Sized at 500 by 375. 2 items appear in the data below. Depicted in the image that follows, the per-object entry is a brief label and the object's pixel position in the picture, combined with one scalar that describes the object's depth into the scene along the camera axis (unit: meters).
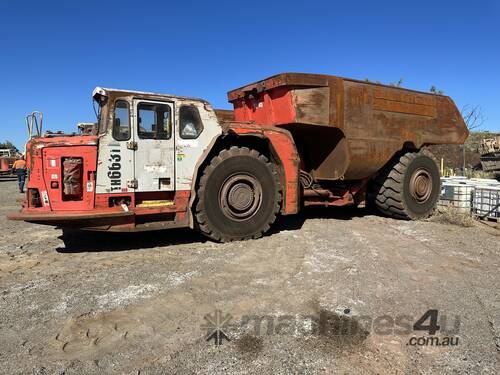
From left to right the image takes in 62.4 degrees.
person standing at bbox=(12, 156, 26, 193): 16.03
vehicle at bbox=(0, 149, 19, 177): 24.22
